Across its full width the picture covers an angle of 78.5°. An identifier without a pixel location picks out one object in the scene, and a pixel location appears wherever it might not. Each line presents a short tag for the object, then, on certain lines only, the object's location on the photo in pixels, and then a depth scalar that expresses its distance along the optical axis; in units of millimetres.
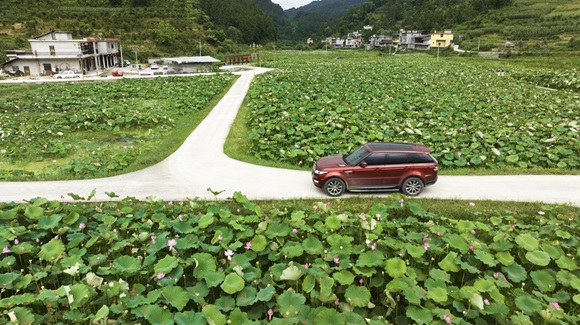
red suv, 11797
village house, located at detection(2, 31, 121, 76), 51031
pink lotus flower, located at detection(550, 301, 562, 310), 5958
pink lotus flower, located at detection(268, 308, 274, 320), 5984
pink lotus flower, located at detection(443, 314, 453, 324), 5554
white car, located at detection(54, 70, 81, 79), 45969
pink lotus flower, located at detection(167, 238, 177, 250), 7466
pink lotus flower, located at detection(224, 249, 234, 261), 7177
